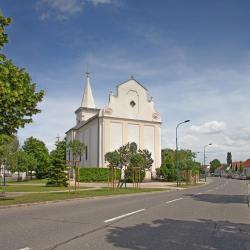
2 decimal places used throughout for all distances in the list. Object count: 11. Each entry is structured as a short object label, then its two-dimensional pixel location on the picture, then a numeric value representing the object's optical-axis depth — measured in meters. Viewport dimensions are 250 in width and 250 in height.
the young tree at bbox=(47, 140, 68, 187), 40.78
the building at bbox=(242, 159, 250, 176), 145.71
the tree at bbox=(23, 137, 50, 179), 74.50
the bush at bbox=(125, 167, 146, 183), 45.97
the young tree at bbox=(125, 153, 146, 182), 43.07
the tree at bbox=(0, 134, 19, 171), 48.50
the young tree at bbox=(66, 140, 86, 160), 71.81
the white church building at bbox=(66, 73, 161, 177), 67.31
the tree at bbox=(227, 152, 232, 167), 175.00
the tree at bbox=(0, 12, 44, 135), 17.86
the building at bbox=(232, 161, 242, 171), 167.88
